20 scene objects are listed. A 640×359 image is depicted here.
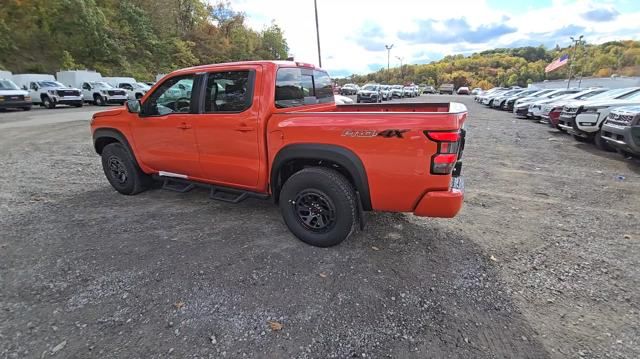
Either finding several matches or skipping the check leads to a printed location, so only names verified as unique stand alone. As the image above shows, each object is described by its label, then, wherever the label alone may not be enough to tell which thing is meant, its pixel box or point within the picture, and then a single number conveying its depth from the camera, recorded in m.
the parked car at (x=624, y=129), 6.30
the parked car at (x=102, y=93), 24.28
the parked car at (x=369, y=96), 30.76
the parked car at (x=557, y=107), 11.73
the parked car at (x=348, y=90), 47.89
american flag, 36.11
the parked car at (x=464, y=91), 65.69
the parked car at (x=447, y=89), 67.75
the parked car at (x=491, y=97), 25.39
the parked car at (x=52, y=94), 22.14
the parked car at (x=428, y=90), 67.00
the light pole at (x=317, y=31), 30.19
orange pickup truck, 3.01
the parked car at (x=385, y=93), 35.31
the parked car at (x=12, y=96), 18.36
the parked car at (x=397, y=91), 40.51
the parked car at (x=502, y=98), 23.43
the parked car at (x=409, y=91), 45.19
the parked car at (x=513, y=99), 21.88
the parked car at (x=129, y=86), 26.55
